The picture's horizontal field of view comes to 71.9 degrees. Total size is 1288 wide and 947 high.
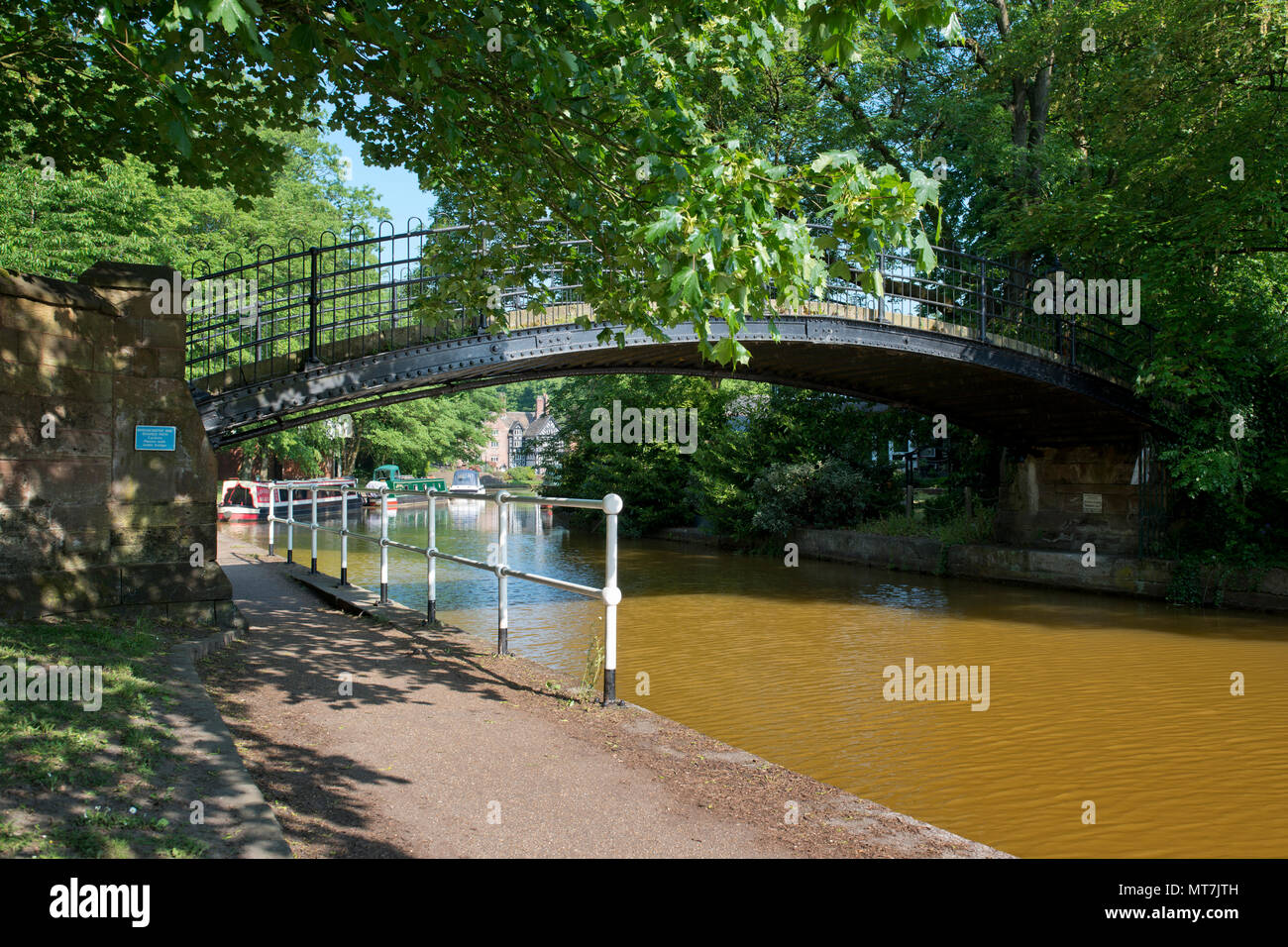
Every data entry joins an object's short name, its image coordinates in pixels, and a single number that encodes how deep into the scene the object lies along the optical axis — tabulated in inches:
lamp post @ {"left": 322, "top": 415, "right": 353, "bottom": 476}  1413.6
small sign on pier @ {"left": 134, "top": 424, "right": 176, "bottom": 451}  273.4
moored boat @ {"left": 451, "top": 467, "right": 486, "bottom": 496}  2073.1
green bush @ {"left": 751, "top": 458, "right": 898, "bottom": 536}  799.7
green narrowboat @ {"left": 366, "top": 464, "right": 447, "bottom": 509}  1552.4
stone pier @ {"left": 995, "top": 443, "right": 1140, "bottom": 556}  636.7
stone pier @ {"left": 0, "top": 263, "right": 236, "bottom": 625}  250.5
